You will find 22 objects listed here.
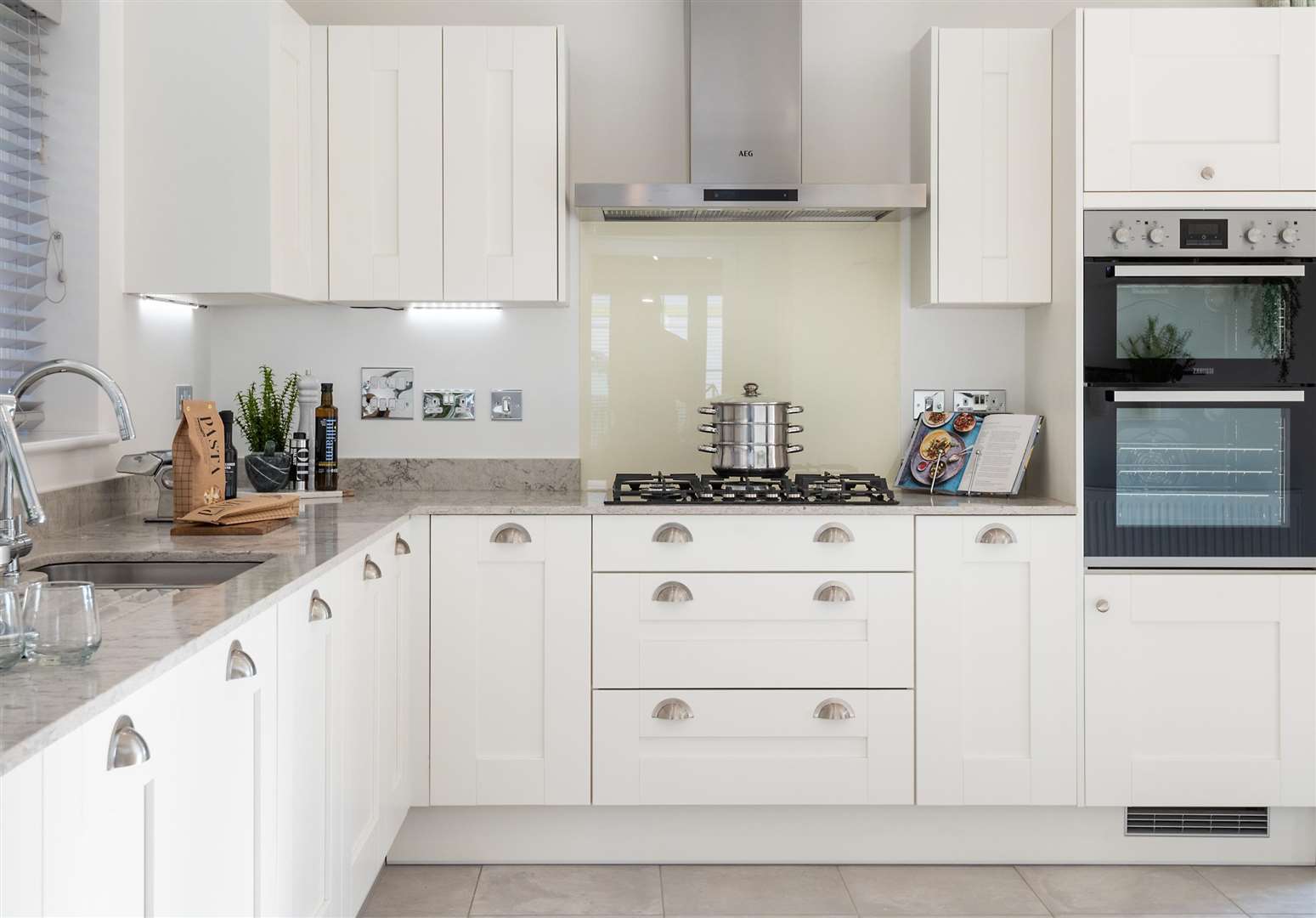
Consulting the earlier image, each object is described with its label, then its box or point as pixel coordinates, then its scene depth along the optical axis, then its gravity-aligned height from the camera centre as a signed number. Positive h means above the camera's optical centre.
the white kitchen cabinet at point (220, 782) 1.36 -0.42
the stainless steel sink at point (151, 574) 2.27 -0.23
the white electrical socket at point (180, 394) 3.31 +0.19
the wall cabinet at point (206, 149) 2.85 +0.78
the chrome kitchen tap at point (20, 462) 1.58 +0.00
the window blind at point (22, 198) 2.66 +0.62
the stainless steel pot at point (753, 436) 3.21 +0.06
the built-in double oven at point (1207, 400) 2.95 +0.15
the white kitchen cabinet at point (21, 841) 0.96 -0.33
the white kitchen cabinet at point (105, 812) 1.05 -0.35
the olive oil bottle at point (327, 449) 3.35 +0.03
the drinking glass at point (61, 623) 1.25 -0.18
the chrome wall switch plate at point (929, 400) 3.54 +0.18
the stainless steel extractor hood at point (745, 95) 3.19 +1.01
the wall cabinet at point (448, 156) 3.15 +0.84
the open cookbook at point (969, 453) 3.19 +0.01
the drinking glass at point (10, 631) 1.21 -0.18
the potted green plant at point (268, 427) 3.13 +0.09
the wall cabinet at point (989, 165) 3.16 +0.82
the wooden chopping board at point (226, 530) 2.52 -0.16
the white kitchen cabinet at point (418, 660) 2.92 -0.52
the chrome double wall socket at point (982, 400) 3.52 +0.18
